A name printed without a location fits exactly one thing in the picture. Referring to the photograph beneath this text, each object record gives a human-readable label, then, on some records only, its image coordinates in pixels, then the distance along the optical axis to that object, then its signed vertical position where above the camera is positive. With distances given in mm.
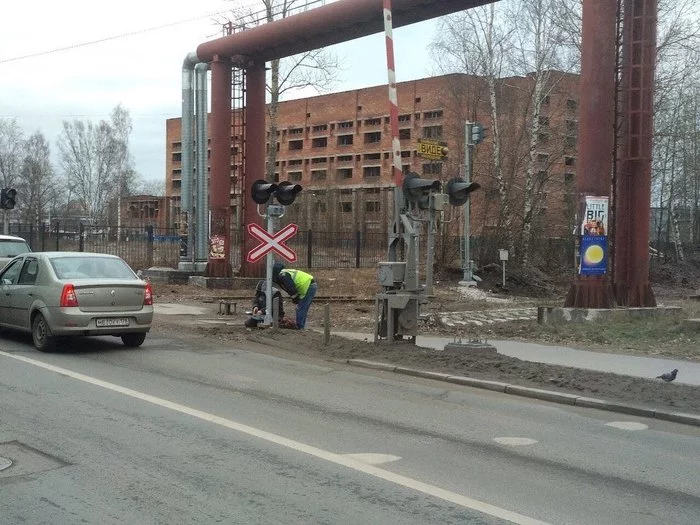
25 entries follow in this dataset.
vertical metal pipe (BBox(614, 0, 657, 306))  18094 +1961
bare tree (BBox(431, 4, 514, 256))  34906 +7945
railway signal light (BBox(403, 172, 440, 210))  12320 +769
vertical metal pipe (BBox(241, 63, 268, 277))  25938 +3381
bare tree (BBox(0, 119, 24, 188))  75500 +7427
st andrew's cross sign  14414 -131
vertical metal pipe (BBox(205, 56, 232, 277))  25672 +2565
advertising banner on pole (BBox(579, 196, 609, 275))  17328 -76
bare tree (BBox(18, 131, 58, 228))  73750 +5344
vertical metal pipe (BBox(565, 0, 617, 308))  17156 +2814
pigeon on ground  9516 -1815
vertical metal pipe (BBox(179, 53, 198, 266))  26500 +3285
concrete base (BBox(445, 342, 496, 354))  11641 -1783
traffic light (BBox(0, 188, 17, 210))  27391 +1298
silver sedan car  11523 -1046
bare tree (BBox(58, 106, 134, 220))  75625 +6732
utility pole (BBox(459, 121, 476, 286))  28731 +166
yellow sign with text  25656 +2978
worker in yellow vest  14578 -1017
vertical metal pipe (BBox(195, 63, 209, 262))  26359 +2700
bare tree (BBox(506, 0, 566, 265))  34156 +7663
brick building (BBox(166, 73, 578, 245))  36625 +6907
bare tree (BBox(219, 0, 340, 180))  37531 +7472
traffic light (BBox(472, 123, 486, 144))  29016 +3990
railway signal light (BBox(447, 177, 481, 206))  12328 +751
